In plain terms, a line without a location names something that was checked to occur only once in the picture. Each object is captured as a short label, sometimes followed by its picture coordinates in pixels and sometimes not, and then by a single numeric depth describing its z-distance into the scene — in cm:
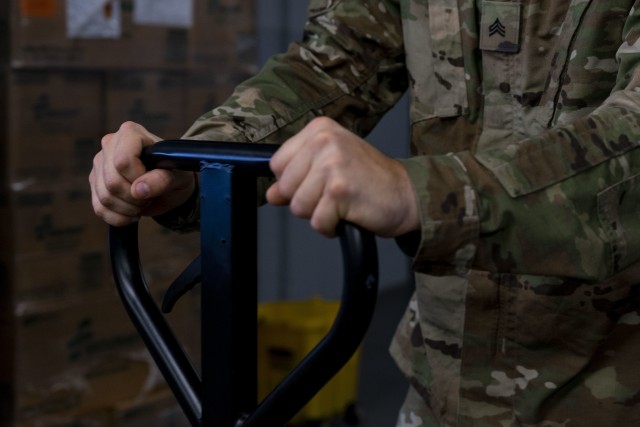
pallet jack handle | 103
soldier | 97
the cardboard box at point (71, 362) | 291
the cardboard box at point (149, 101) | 308
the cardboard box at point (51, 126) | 283
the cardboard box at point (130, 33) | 282
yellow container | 345
